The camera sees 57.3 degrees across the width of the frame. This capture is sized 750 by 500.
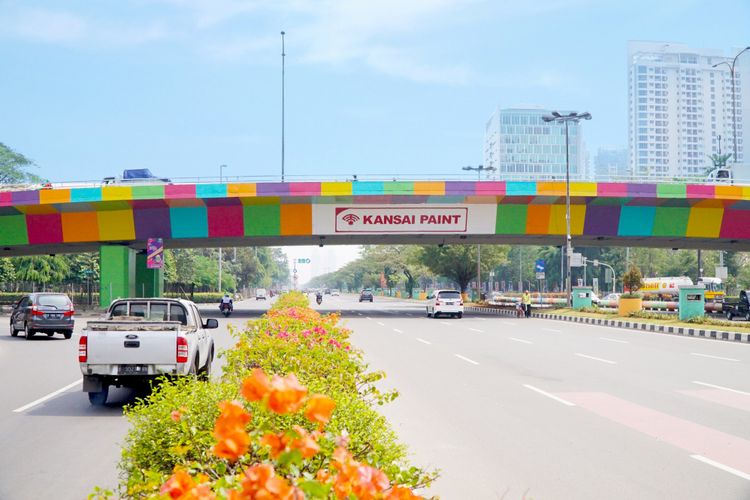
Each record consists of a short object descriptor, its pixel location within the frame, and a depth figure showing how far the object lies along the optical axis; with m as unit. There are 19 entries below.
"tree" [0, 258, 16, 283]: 60.56
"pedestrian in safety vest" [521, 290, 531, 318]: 41.44
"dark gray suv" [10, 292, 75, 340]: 22.58
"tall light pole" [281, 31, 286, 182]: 48.96
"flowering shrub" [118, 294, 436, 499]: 2.04
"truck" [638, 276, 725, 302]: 64.12
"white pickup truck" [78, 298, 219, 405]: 9.58
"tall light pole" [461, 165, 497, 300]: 49.29
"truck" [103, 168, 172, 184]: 35.38
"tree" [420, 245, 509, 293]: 62.56
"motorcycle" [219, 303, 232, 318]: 40.66
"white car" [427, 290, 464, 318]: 38.31
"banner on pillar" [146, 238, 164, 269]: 36.97
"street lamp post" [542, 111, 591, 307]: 35.38
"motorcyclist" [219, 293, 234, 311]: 40.69
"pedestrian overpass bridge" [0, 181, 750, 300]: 35.41
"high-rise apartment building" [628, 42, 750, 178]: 170.31
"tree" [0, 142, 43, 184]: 77.06
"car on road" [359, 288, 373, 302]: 81.76
